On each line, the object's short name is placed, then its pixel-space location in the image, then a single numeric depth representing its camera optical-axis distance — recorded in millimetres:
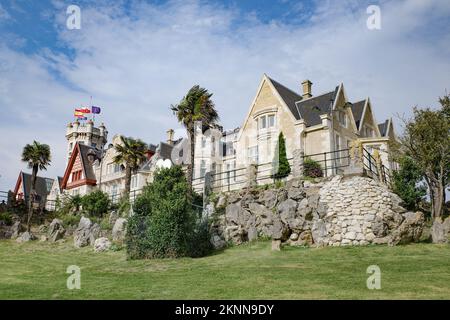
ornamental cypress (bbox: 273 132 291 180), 30750
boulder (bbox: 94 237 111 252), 25994
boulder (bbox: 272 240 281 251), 20922
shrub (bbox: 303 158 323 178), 26383
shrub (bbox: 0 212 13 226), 35312
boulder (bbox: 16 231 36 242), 31594
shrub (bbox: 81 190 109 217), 37250
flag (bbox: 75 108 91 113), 83619
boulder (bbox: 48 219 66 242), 31522
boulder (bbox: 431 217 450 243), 19594
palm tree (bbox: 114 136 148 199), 42688
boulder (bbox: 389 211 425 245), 19906
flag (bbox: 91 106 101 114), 80500
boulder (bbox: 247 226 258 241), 23984
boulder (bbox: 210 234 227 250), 23250
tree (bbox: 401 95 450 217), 27875
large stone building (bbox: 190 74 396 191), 34438
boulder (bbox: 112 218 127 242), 27625
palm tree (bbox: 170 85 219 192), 31750
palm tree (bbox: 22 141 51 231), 42125
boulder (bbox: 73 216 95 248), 28547
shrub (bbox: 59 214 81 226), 33875
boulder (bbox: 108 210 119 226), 32150
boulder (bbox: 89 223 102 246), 28672
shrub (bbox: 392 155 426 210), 31062
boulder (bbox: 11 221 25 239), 33725
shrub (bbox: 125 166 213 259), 20609
